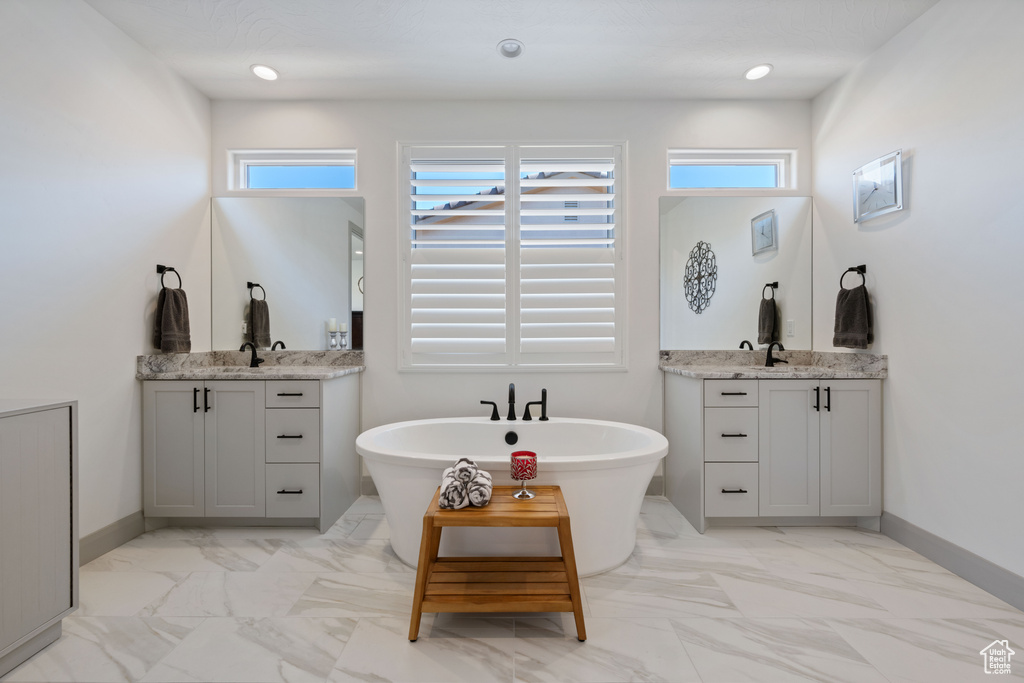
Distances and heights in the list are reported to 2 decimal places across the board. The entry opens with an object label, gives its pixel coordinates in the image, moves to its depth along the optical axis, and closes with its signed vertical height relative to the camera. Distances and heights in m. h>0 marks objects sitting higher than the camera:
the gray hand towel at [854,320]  2.60 +0.13
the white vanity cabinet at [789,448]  2.60 -0.56
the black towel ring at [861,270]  2.68 +0.41
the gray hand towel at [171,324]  2.63 +0.09
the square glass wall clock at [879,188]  2.43 +0.83
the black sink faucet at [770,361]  3.01 -0.11
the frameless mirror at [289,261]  3.13 +0.52
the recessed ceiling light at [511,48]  2.51 +1.55
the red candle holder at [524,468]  1.97 -0.51
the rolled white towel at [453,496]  1.78 -0.57
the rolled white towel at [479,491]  1.81 -0.56
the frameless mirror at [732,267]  3.14 +0.49
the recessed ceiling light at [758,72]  2.76 +1.57
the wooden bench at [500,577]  1.68 -0.90
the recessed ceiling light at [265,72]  2.75 +1.55
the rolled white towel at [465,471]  1.84 -0.50
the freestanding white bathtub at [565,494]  2.05 -0.69
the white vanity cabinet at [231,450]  2.61 -0.59
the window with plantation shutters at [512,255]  3.13 +0.56
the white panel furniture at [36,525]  1.49 -0.60
